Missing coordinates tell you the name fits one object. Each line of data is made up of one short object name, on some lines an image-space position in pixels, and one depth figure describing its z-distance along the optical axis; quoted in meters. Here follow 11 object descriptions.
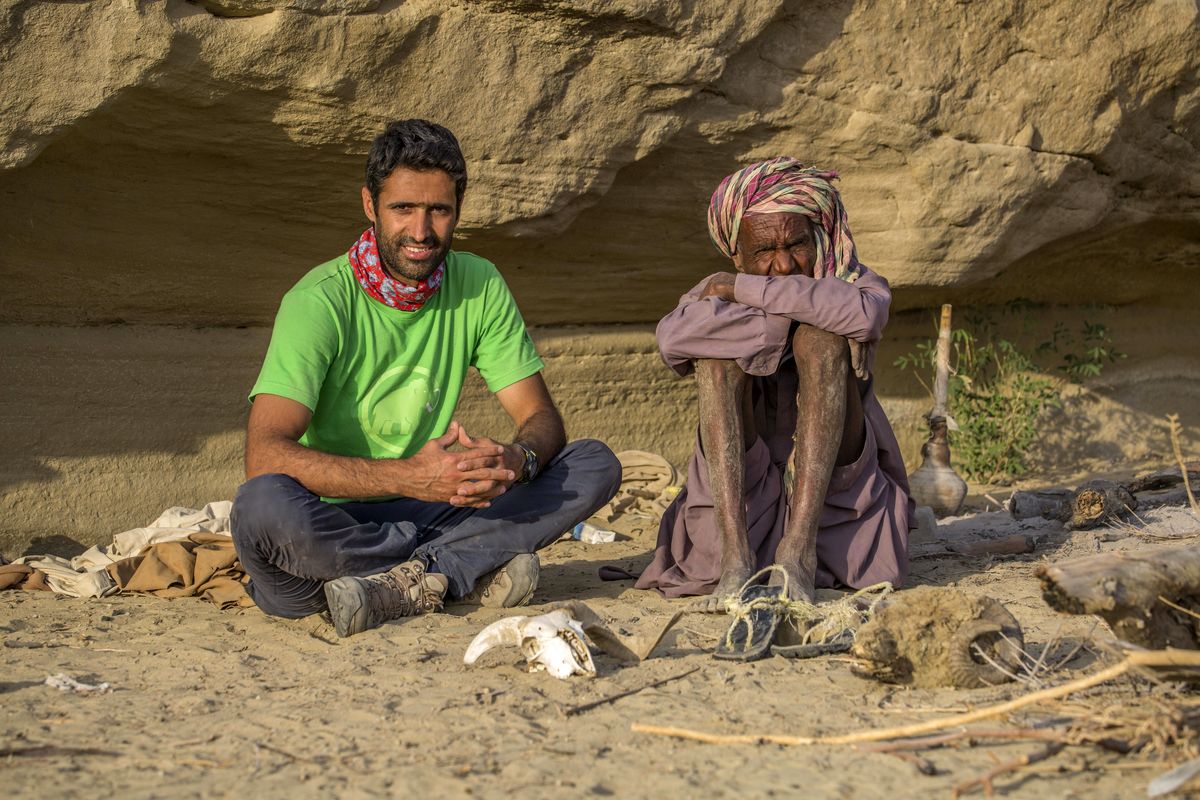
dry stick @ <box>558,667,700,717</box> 2.47
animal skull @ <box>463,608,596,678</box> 2.71
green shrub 6.44
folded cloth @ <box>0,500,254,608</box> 3.81
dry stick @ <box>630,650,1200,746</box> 2.07
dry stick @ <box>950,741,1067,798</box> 1.99
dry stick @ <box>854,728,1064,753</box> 2.13
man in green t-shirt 3.27
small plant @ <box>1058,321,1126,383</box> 6.70
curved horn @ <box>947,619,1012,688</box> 2.57
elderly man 3.49
